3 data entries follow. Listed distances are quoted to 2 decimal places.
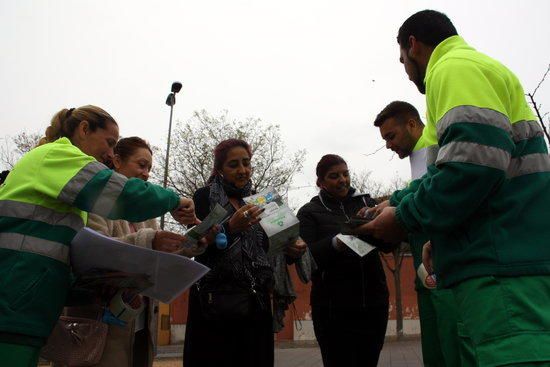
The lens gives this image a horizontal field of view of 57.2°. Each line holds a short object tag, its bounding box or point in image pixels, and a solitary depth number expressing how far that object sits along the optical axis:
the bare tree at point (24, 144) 26.22
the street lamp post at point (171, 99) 19.17
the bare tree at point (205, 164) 26.38
